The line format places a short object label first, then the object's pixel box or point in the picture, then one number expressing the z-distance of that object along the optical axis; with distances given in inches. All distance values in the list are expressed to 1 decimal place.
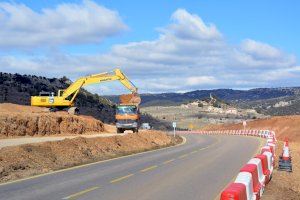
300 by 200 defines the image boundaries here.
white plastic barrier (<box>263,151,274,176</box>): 688.4
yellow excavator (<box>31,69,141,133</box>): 2264.3
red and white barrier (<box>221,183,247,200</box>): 346.0
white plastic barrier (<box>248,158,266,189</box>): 551.7
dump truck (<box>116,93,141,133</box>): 2087.8
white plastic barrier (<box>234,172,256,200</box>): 411.9
